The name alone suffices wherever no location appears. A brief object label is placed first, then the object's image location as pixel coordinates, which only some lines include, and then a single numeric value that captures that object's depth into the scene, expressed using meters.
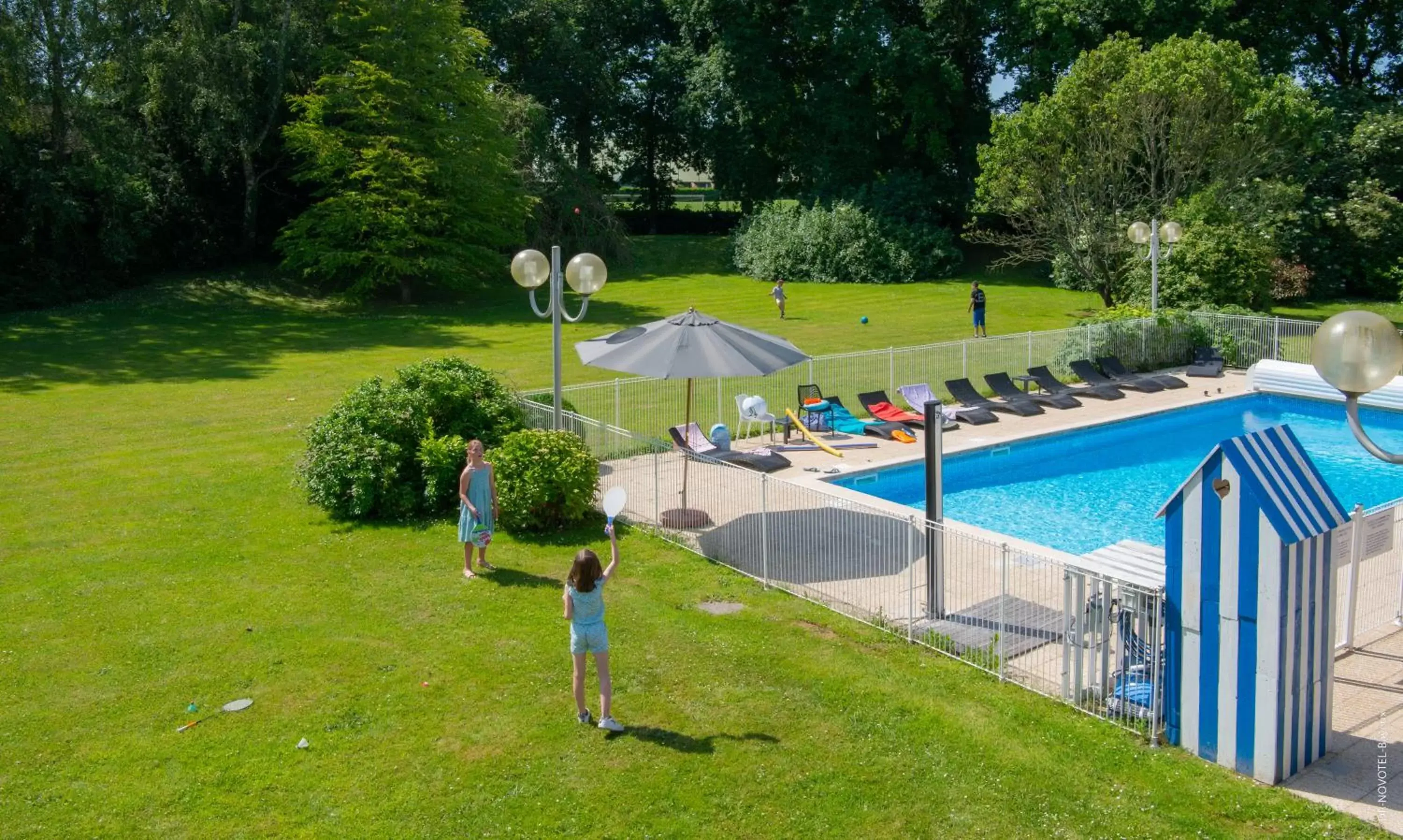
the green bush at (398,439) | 13.91
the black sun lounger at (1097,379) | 23.31
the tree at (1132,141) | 28.75
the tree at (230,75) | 34.59
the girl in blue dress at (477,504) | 11.75
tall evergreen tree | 35.09
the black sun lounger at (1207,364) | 24.62
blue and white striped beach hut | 7.62
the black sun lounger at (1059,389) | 22.69
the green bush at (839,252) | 42.38
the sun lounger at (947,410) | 20.33
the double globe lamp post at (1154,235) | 24.14
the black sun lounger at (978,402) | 21.19
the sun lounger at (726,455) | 16.86
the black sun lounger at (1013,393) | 21.83
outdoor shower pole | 10.37
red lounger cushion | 20.11
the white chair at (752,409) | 19.00
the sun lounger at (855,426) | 19.28
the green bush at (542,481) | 13.23
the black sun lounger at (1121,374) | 23.72
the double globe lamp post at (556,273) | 13.94
